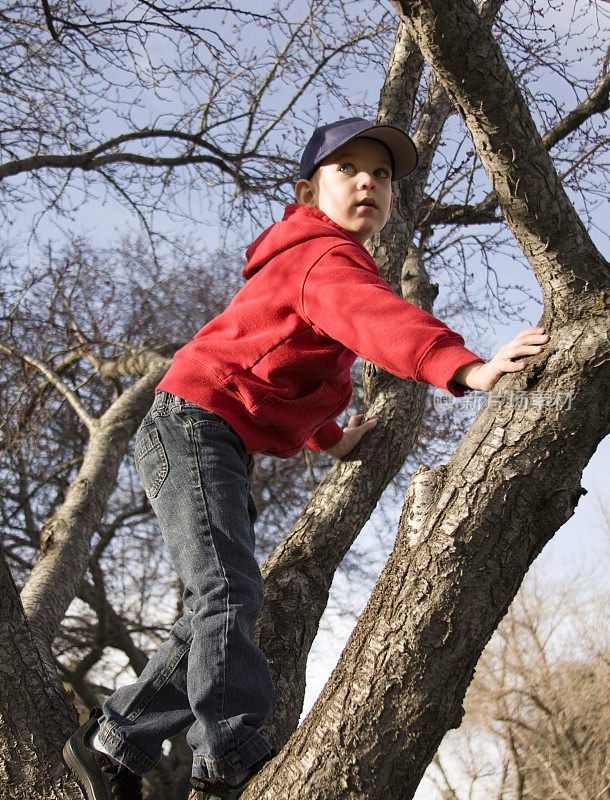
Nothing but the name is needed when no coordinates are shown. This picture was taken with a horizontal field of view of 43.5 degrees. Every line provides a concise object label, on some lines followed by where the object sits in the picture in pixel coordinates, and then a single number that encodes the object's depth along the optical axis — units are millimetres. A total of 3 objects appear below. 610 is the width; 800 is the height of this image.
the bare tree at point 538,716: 11664
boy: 1786
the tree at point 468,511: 1549
